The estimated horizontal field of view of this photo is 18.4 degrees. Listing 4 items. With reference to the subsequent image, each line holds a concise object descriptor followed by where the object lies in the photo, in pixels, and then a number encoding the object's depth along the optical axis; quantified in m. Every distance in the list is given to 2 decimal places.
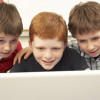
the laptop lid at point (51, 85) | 0.66
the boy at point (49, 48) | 1.03
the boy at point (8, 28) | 1.11
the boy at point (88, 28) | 1.13
